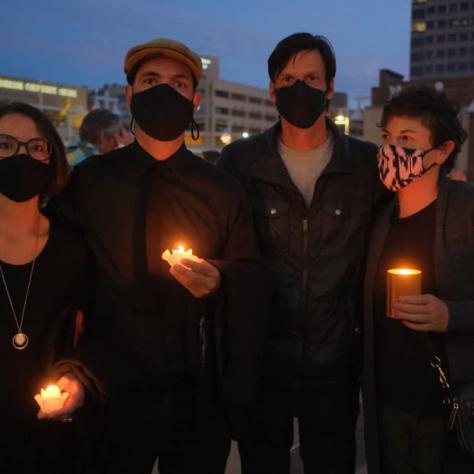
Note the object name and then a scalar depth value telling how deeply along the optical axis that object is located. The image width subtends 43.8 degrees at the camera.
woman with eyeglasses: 2.39
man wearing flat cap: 2.63
